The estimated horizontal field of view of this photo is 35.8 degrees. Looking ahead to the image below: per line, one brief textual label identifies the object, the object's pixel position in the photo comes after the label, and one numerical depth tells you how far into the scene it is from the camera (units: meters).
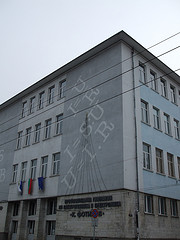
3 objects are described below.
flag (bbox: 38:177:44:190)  25.97
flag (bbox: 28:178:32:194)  27.19
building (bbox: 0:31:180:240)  20.52
